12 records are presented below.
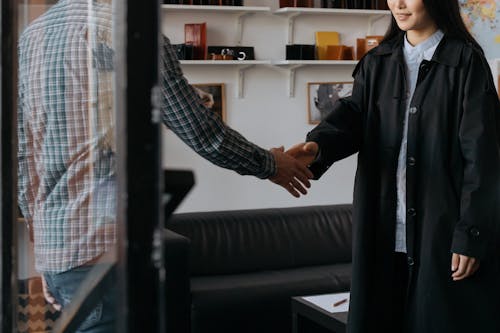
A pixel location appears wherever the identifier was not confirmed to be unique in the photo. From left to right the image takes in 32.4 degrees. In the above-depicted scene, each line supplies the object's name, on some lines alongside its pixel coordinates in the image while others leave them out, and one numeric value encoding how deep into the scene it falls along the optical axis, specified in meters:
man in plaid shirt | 0.93
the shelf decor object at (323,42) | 5.64
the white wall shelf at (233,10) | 5.18
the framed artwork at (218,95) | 5.42
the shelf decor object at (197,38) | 5.27
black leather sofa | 4.02
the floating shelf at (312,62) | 5.43
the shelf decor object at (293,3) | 5.49
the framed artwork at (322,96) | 5.71
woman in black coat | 1.96
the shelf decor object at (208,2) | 5.23
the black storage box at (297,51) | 5.51
